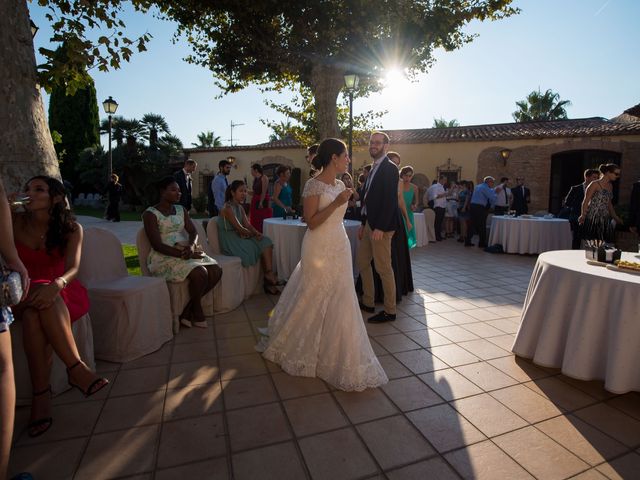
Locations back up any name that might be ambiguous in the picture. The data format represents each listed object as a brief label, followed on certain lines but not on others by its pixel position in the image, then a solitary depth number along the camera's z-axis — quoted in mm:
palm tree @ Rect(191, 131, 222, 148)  50184
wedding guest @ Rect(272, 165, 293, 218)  6575
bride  2670
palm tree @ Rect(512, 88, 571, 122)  31078
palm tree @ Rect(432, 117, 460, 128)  42281
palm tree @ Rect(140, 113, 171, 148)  24194
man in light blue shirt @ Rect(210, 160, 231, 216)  9008
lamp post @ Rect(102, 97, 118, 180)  13789
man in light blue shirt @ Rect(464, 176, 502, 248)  9430
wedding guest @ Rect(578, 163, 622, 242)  5839
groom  3861
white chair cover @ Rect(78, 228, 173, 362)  3092
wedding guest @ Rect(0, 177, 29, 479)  1560
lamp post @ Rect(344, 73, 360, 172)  8375
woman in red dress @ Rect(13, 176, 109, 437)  2242
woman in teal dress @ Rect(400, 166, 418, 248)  4982
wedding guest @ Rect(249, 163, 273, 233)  6641
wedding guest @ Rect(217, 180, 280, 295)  4766
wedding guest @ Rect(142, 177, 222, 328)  3727
